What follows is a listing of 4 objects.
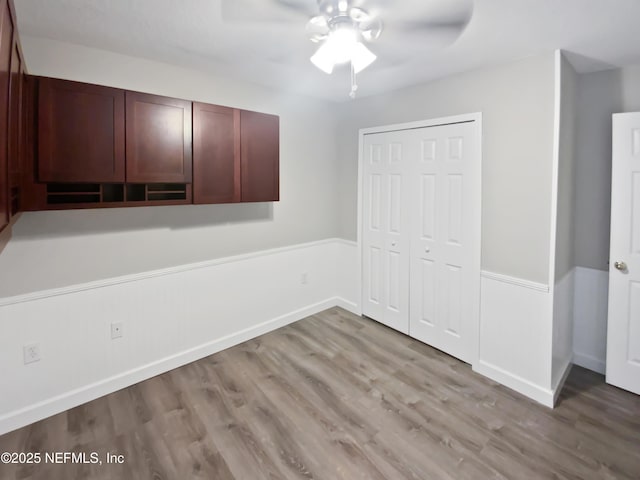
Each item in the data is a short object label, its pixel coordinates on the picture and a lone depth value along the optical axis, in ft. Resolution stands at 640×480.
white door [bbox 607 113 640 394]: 8.16
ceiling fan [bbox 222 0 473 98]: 5.82
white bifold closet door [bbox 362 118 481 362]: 9.48
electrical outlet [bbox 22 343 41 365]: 7.38
